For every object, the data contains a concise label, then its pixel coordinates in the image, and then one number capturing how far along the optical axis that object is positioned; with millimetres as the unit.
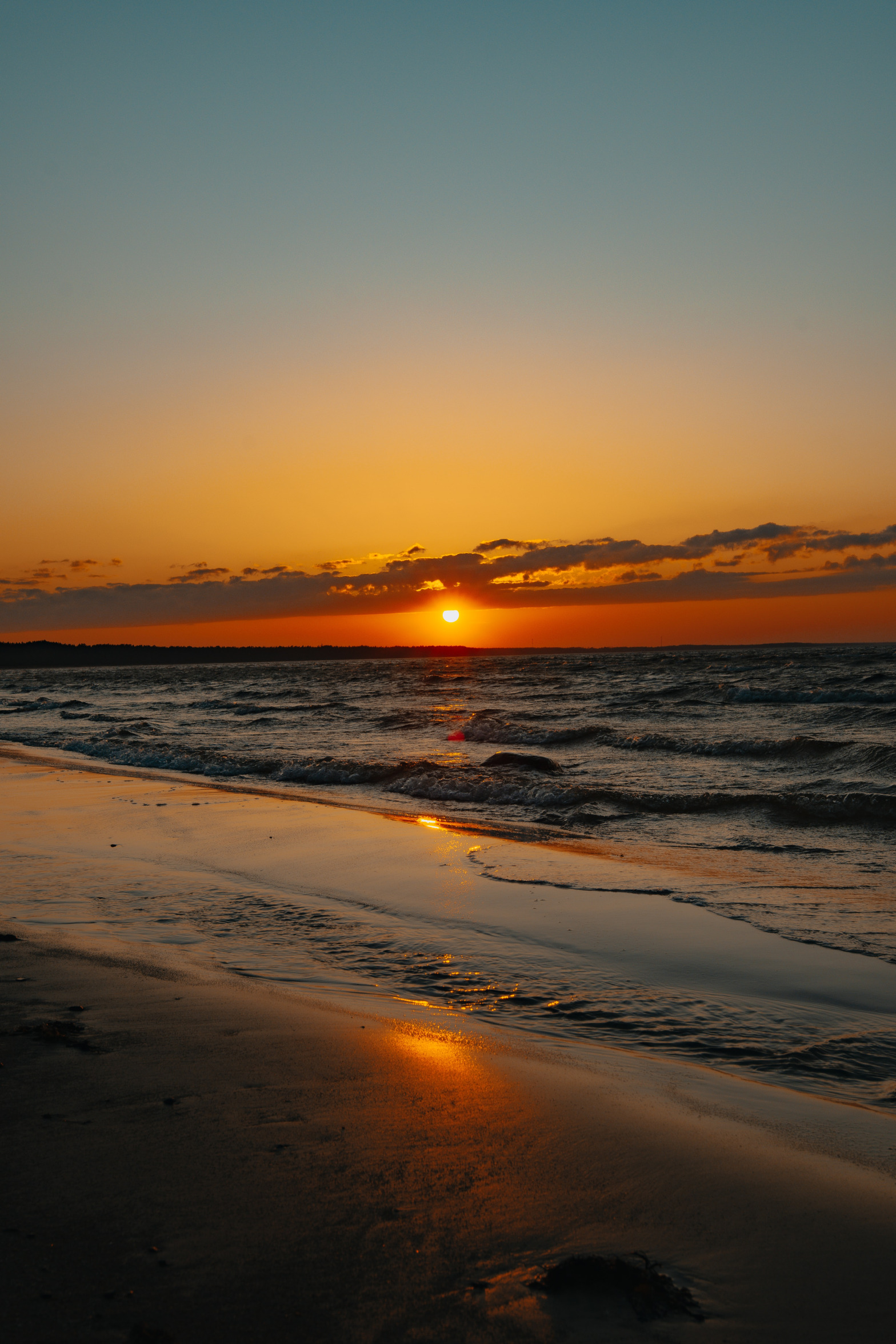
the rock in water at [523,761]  15867
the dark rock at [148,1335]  1889
